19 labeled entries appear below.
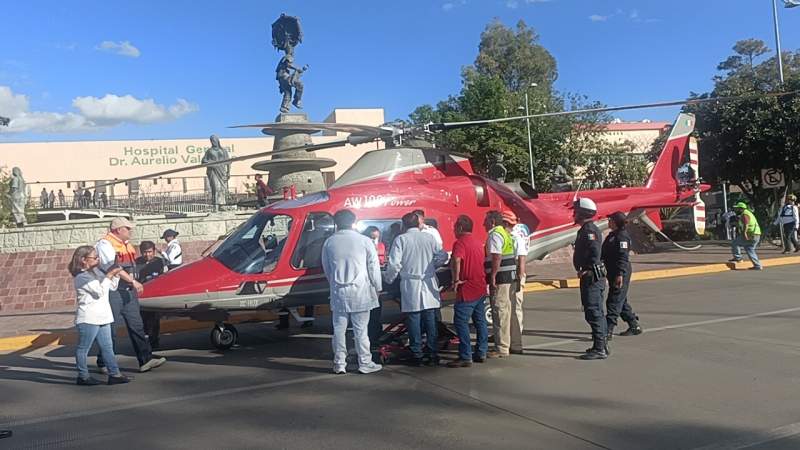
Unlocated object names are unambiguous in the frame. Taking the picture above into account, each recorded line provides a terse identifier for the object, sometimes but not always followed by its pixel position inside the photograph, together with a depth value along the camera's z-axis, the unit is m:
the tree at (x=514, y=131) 32.59
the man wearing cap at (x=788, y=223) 17.80
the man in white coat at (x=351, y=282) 6.82
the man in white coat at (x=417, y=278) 7.06
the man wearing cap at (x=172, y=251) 10.11
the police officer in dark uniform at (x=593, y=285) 7.04
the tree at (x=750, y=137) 21.30
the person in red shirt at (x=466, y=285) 6.98
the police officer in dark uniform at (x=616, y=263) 7.50
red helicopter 7.93
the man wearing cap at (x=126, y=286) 7.15
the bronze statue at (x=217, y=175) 20.88
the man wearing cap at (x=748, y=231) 14.57
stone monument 22.72
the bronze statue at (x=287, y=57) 24.73
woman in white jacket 6.67
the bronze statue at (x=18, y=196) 17.52
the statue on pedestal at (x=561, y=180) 13.02
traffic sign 20.25
